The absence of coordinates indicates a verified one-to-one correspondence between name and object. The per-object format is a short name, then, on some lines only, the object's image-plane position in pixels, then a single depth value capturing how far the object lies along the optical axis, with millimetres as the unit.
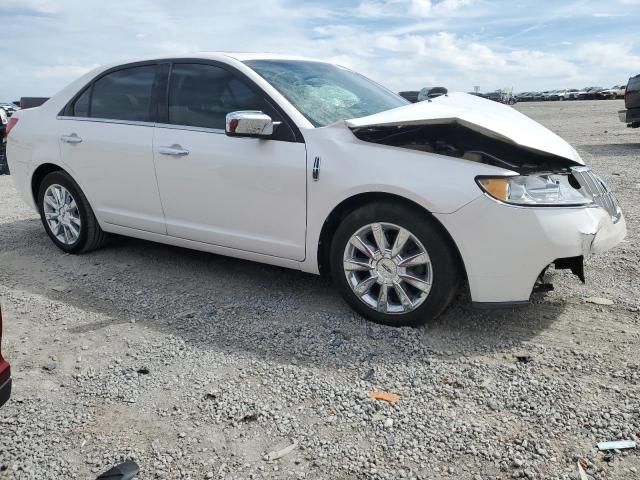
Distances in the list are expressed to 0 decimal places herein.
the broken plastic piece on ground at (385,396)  2873
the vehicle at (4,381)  2234
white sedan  3264
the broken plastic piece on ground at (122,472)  2344
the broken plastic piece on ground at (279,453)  2463
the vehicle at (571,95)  72394
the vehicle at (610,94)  63144
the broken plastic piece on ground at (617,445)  2439
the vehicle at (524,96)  74794
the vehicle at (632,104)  13273
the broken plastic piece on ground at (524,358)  3189
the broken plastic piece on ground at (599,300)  3916
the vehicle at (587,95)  68000
